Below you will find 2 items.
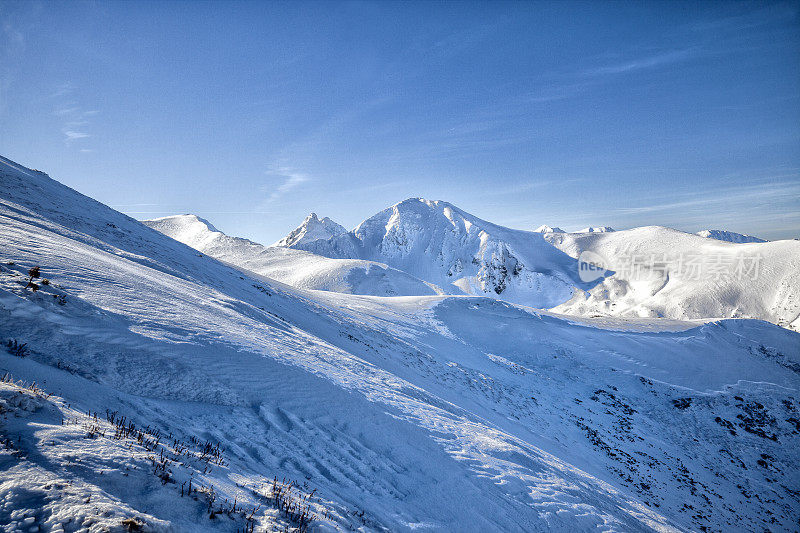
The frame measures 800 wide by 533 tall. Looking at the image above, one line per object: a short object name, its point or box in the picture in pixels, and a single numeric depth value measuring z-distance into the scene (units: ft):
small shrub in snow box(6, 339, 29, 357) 18.29
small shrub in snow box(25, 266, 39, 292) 23.03
